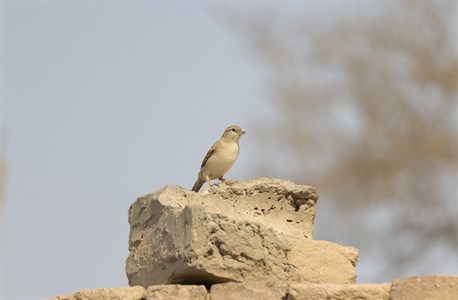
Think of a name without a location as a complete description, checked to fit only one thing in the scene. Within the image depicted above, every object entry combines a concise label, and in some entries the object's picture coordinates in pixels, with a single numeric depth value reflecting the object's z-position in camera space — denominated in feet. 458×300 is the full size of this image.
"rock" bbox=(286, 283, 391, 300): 39.63
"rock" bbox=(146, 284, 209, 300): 39.88
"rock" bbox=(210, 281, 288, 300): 40.06
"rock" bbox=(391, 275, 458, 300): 39.24
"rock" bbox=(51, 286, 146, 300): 40.98
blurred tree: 118.42
